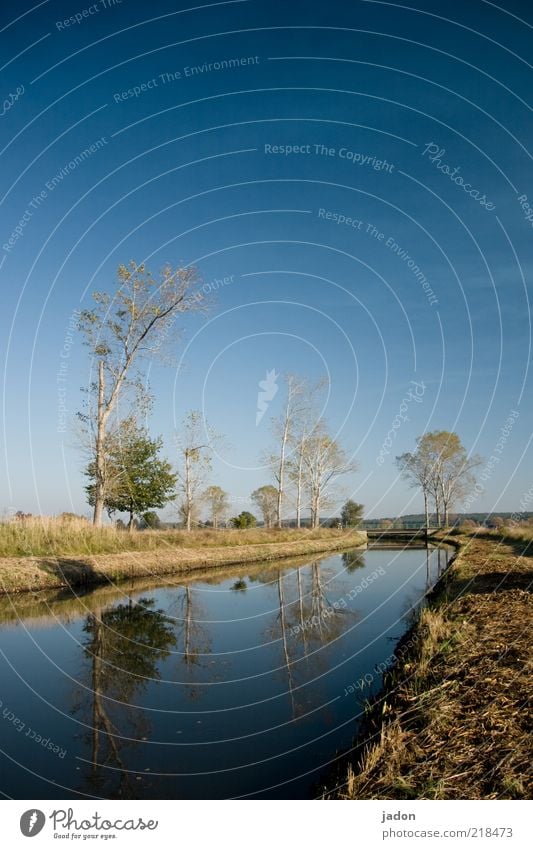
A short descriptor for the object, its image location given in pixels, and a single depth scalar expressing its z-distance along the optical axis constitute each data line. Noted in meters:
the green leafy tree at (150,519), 41.28
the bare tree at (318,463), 53.22
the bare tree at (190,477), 43.91
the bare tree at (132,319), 29.12
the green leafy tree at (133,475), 30.30
